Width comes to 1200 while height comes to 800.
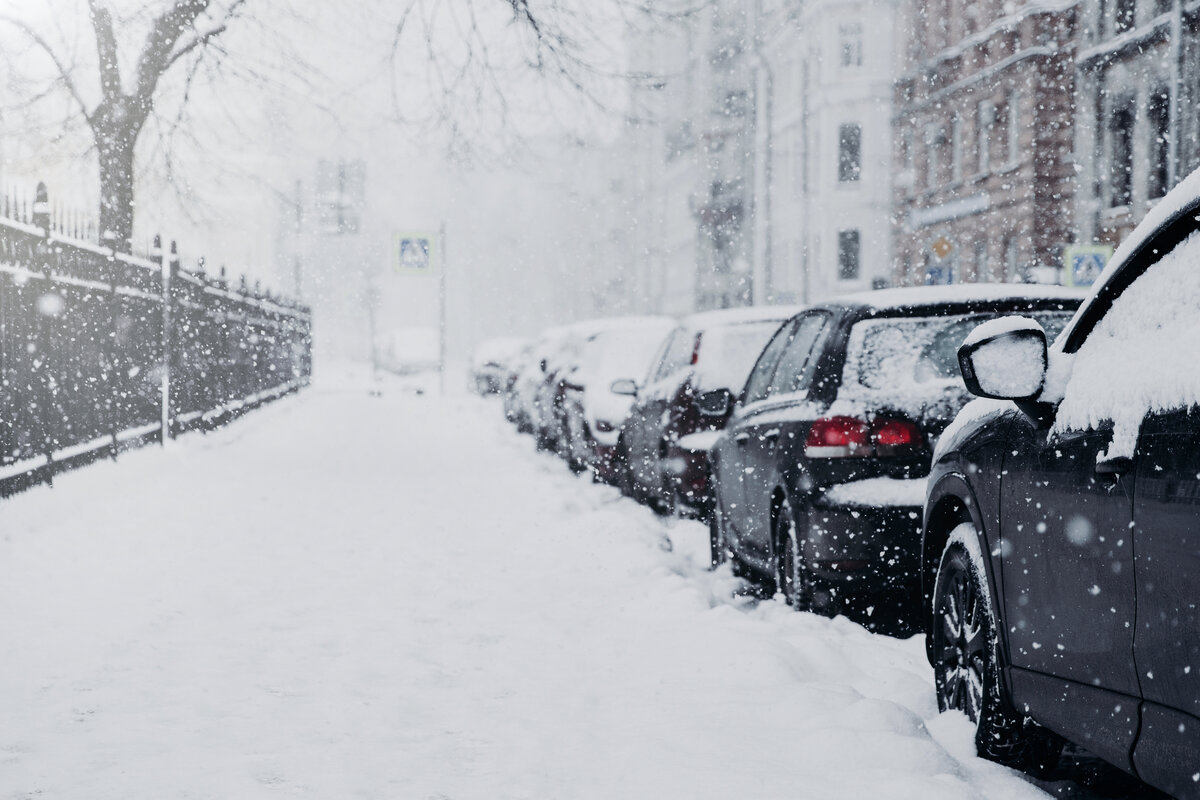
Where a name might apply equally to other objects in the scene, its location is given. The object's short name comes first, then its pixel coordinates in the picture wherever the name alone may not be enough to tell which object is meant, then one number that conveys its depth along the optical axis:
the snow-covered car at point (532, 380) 19.31
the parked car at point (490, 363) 36.25
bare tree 17.75
